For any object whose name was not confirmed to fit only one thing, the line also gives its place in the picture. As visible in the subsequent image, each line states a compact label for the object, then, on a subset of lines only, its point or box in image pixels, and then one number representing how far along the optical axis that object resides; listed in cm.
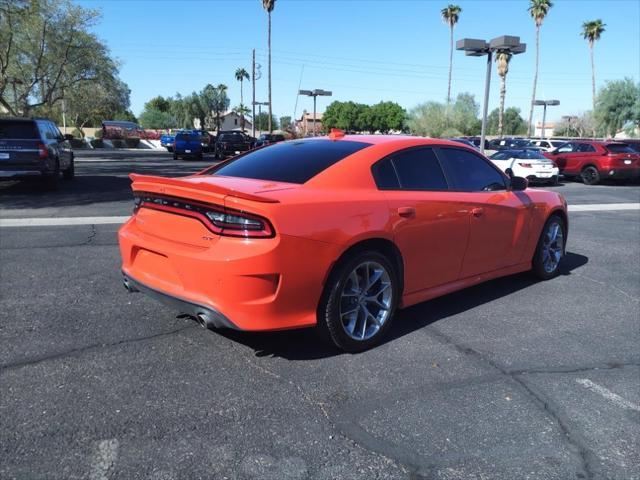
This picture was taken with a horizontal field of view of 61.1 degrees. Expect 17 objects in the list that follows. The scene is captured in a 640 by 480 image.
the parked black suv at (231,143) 3241
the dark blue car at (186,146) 3064
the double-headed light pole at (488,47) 1688
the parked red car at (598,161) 1977
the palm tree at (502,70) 4388
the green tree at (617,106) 5205
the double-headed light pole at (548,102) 4025
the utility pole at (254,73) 5534
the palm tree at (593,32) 5756
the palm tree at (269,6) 4928
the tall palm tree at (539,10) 4919
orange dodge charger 336
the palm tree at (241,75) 9930
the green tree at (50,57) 2862
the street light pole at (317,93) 3709
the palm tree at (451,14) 6247
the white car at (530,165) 1870
